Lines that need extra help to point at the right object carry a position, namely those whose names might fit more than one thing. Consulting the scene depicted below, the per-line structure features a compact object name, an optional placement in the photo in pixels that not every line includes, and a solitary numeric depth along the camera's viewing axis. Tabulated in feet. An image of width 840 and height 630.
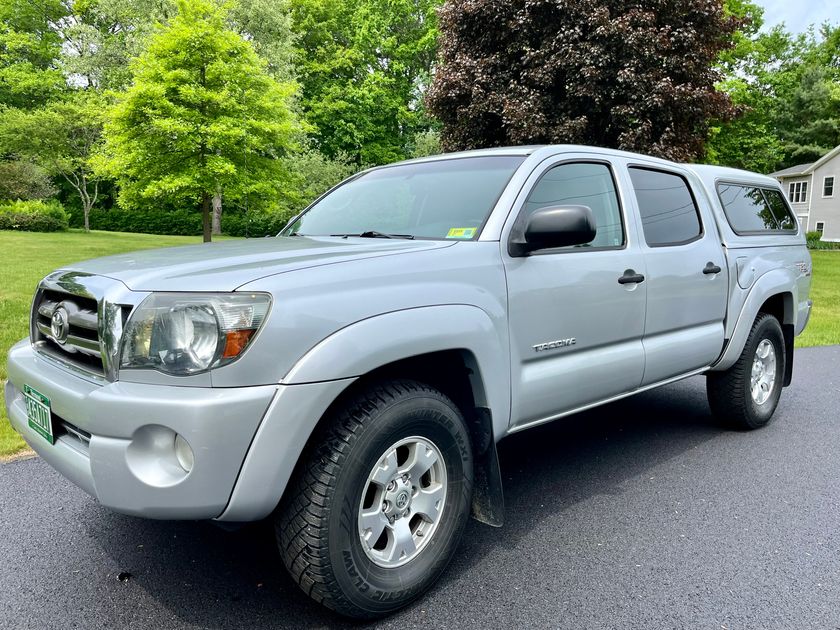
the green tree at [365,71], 111.75
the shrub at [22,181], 101.65
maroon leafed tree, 43.16
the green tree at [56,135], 93.86
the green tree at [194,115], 45.37
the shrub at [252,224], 109.81
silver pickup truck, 6.82
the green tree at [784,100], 103.50
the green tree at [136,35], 80.53
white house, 136.36
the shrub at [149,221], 119.24
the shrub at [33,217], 81.76
